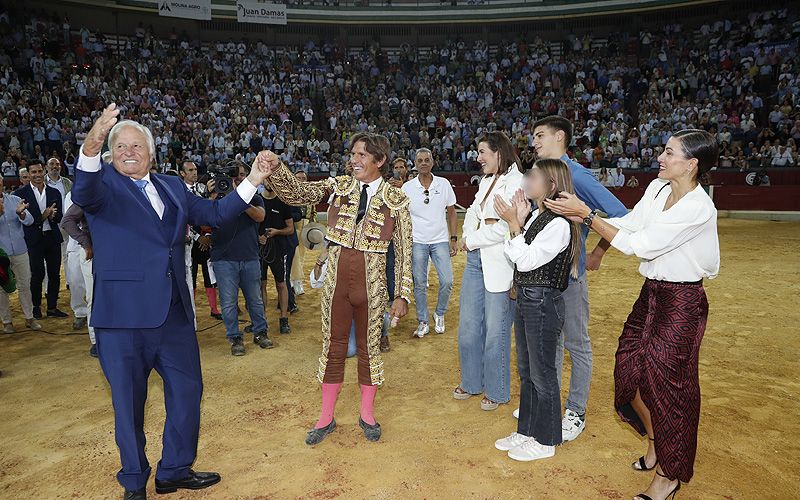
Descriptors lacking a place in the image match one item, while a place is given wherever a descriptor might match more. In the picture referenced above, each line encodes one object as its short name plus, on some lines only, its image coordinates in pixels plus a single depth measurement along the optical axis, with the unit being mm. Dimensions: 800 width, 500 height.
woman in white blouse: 2764
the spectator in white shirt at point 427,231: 6113
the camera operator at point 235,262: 5660
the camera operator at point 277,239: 6301
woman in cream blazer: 4039
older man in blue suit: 2857
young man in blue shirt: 3562
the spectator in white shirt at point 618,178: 18344
